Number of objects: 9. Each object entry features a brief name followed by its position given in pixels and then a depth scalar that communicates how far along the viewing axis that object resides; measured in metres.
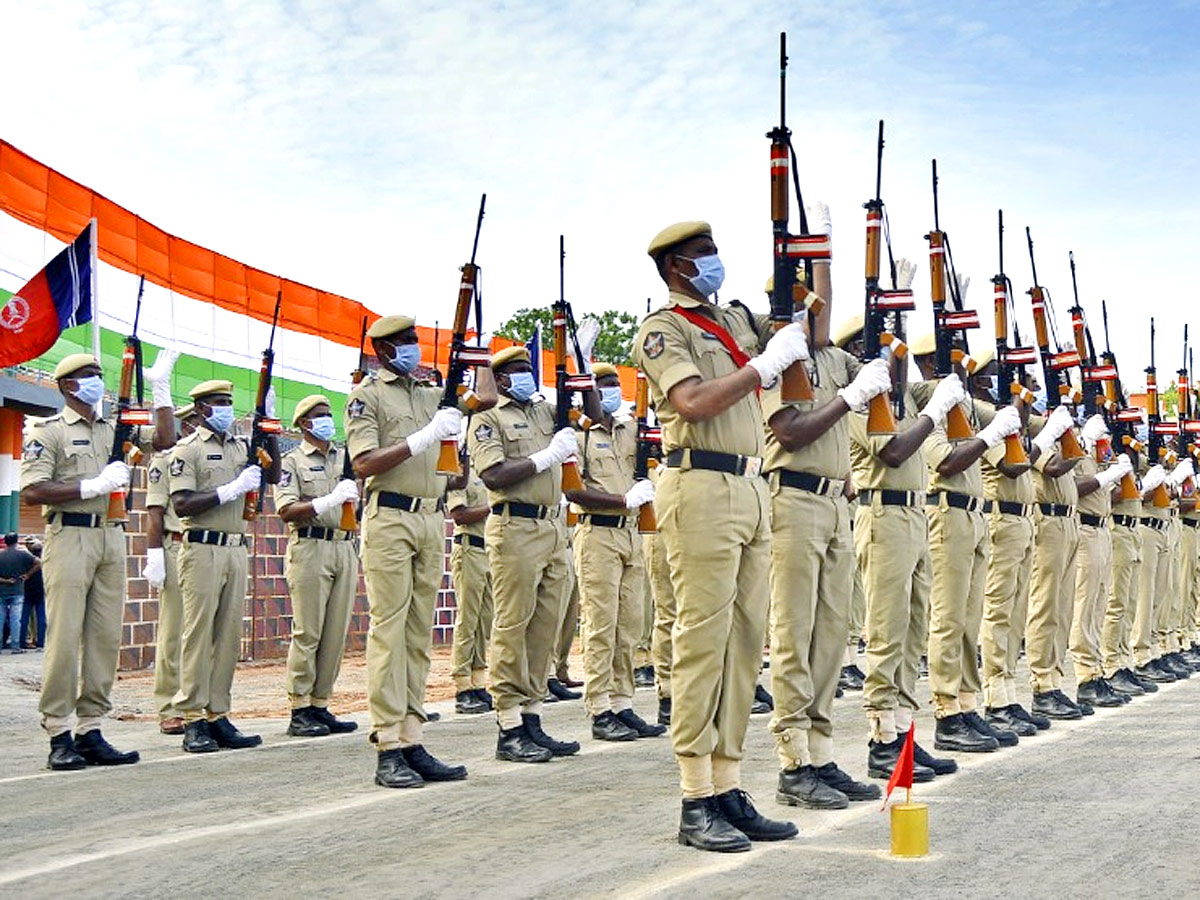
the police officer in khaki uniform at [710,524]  5.18
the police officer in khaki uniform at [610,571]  8.83
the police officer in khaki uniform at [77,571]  7.92
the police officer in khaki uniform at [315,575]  9.54
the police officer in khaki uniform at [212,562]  8.78
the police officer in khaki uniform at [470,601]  11.06
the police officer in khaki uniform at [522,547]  7.83
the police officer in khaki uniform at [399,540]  6.86
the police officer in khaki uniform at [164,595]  9.51
